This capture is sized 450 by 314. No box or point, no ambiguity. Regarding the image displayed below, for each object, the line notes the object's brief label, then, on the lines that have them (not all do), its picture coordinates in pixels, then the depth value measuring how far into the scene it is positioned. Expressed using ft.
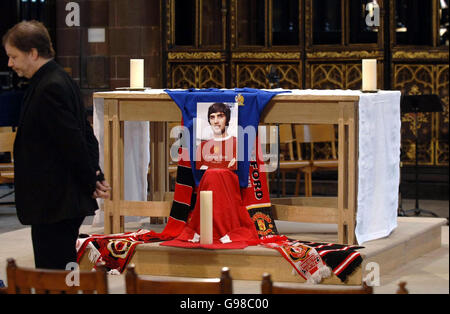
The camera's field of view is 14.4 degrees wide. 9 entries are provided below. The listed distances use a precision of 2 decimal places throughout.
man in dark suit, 24.65
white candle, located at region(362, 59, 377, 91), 36.84
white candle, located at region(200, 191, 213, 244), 33.60
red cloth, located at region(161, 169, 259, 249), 35.00
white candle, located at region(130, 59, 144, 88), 39.08
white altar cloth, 35.12
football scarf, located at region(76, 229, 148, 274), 35.10
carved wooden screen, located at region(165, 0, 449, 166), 57.39
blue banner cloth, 35.56
